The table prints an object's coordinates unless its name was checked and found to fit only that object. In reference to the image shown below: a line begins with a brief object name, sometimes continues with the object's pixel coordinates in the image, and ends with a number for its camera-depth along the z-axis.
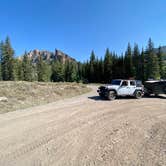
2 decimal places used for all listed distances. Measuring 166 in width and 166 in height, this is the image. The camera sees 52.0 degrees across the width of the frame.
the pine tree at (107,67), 65.44
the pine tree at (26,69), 58.31
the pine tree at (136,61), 54.04
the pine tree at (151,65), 48.22
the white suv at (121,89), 15.83
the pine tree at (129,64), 56.19
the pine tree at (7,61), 50.88
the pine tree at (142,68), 51.28
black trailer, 17.55
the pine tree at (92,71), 72.19
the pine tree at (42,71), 69.28
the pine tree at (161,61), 52.21
